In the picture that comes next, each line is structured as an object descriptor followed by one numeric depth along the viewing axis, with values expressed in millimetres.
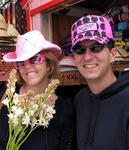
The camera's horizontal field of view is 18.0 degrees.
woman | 2018
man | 1757
